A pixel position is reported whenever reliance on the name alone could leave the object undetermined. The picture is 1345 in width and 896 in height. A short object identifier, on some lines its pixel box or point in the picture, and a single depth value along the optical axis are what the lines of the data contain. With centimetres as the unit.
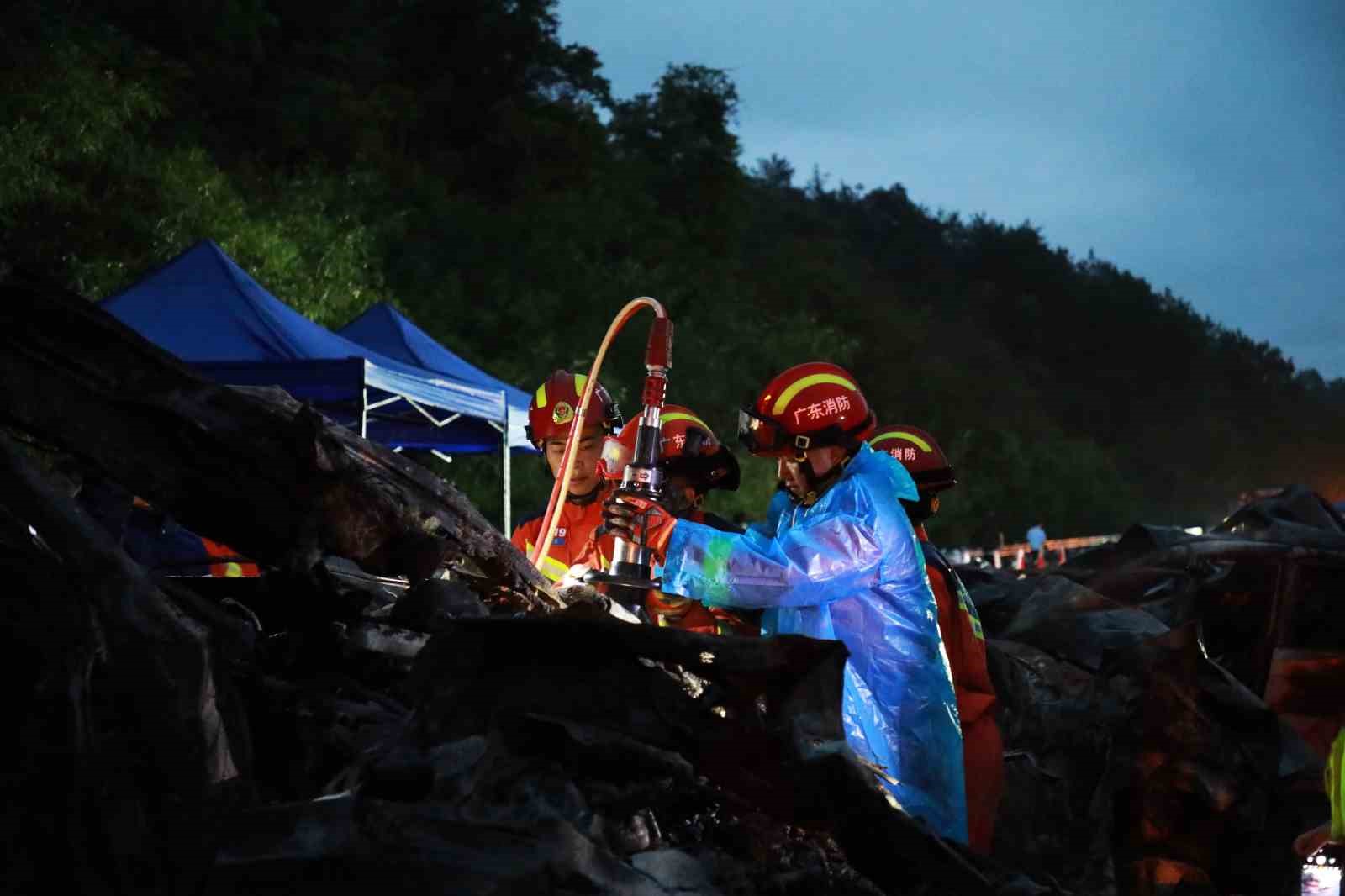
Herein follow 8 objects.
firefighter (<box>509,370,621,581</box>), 661
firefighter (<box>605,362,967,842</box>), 468
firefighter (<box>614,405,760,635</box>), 699
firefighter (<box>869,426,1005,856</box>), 539
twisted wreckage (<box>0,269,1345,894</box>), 265
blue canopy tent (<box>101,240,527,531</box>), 1055
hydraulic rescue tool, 438
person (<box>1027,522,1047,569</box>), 2580
